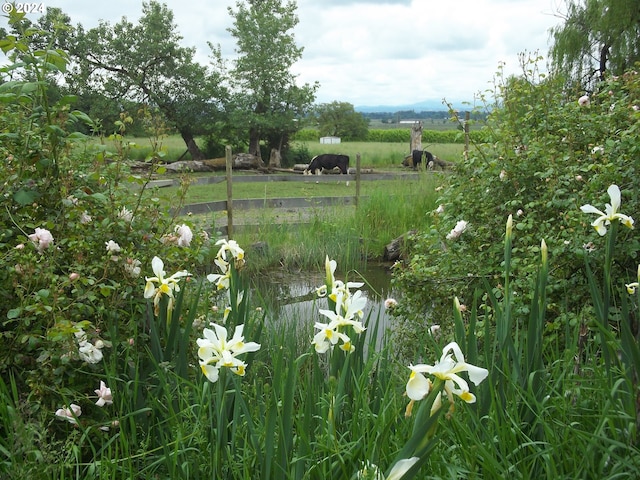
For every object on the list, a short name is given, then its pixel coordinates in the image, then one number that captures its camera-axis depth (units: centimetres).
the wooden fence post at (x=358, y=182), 993
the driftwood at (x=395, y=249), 827
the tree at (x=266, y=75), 2081
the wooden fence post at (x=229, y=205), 866
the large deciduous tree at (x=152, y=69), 1988
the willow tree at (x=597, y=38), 1242
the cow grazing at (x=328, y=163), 1975
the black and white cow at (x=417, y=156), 2003
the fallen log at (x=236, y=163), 2037
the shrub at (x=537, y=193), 339
